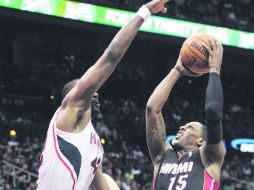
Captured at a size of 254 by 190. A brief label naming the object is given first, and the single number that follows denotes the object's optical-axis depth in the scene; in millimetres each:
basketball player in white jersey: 4977
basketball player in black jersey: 5569
